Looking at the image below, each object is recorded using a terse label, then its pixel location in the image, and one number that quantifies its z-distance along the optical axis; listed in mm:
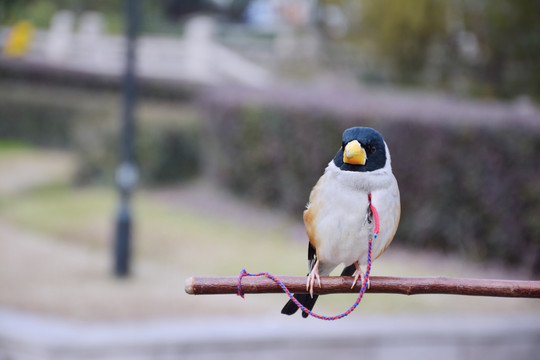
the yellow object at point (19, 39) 17453
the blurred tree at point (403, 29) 11180
